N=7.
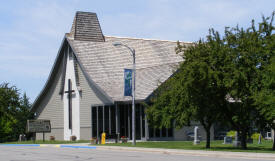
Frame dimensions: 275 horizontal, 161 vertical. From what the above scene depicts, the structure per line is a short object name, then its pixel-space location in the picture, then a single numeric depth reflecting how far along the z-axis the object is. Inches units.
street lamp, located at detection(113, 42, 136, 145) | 1406.3
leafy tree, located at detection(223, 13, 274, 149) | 1101.1
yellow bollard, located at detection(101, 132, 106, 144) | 1600.6
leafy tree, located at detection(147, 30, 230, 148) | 1125.7
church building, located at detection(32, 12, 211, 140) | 1855.3
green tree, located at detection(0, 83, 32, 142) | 2444.6
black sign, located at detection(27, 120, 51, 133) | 1962.4
